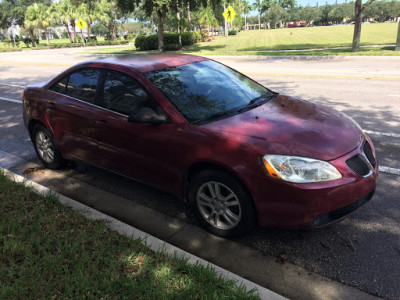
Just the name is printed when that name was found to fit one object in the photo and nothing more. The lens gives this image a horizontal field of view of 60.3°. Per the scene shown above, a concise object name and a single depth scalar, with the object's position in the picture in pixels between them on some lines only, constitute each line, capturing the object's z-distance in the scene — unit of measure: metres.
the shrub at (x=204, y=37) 43.17
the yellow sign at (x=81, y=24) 35.72
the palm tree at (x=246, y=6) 104.49
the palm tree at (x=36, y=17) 55.12
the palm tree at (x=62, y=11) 56.88
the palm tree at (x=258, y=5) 126.50
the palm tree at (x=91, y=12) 54.06
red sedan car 2.71
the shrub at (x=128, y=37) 57.77
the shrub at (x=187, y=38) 35.16
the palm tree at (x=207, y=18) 47.88
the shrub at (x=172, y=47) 31.02
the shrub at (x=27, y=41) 62.69
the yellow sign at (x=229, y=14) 22.55
